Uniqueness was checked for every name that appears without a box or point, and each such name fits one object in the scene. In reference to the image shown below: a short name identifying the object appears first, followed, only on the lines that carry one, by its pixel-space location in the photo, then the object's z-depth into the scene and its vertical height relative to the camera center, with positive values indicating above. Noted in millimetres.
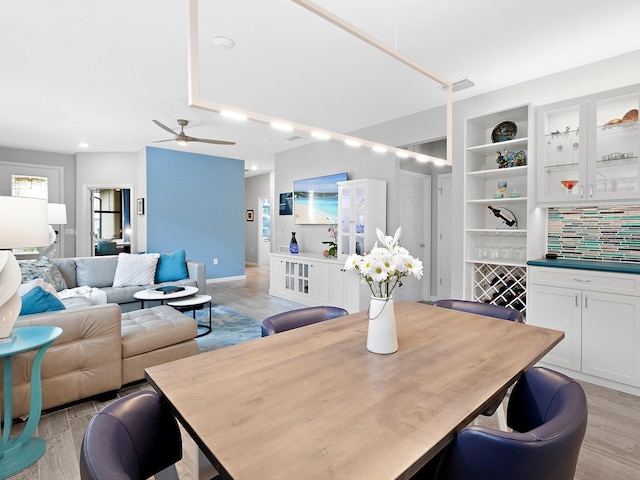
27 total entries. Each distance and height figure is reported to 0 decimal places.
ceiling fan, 4637 +1282
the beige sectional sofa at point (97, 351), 2186 -855
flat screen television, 5465 +525
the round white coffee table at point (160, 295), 3660 -696
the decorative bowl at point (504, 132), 3367 +986
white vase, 1414 -405
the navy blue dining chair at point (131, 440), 750 -540
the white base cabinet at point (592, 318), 2516 -691
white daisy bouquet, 1415 -144
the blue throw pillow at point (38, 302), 2303 -484
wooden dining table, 776 -506
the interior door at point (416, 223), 5066 +119
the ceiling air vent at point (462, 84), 3330 +1449
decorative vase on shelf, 5828 -255
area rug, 3564 -1146
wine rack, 3406 -554
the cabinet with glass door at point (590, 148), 2684 +685
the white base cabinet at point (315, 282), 4590 -762
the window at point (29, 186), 6559 +886
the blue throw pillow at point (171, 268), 4852 -525
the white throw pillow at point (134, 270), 4531 -522
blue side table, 1790 -1002
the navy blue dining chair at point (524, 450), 823 -543
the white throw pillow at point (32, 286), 2748 -449
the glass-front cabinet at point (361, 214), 4555 +233
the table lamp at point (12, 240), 1825 -45
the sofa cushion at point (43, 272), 3698 -451
